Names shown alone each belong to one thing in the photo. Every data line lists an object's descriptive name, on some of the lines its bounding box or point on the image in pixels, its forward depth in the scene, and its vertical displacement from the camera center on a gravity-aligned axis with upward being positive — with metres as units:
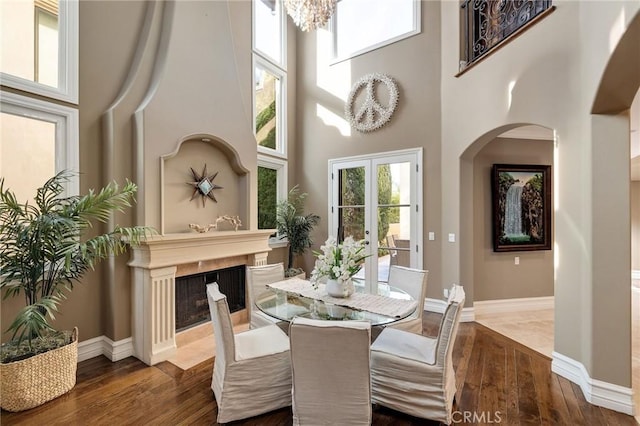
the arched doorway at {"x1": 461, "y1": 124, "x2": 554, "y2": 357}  4.53 -0.74
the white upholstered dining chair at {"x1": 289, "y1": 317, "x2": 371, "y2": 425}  1.73 -0.95
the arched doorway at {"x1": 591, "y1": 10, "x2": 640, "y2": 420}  2.26 +0.31
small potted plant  5.20 -0.25
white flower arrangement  2.48 -0.39
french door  4.73 +0.13
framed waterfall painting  4.54 +0.10
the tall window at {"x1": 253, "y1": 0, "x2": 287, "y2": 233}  5.19 +1.98
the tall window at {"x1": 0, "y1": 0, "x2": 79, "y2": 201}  2.57 +1.09
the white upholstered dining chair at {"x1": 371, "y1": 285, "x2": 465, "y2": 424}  1.98 -1.09
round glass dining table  2.19 -0.75
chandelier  3.12 +2.12
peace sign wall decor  4.86 +1.80
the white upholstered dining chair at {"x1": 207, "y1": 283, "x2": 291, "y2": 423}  2.06 -1.12
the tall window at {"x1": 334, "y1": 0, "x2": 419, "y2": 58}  4.87 +3.24
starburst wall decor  3.68 +0.36
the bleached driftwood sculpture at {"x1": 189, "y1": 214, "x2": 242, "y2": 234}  3.55 -0.13
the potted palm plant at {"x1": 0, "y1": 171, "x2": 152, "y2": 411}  2.21 -0.46
